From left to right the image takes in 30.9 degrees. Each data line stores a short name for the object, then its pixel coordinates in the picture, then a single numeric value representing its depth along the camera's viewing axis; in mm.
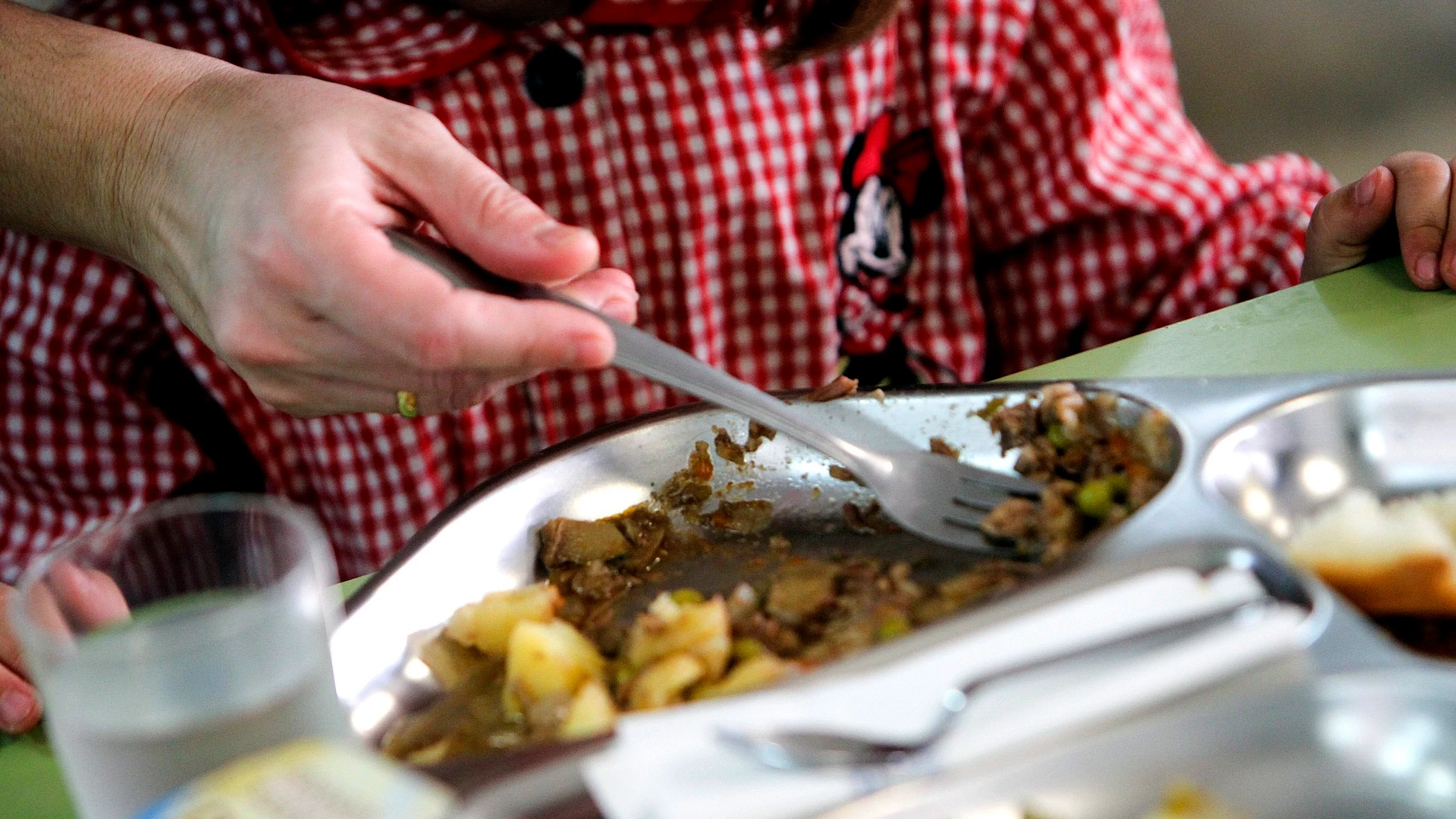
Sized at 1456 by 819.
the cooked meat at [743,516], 719
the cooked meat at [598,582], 695
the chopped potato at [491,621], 675
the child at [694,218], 796
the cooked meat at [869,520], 710
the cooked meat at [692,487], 725
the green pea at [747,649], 662
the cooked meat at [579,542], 702
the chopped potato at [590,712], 642
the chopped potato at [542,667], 657
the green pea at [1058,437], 709
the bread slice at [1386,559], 648
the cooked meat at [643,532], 708
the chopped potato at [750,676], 645
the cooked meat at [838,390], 728
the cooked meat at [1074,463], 682
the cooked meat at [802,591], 679
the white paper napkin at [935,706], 514
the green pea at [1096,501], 682
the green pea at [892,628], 661
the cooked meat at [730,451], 730
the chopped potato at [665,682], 649
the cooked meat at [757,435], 728
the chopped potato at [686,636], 659
